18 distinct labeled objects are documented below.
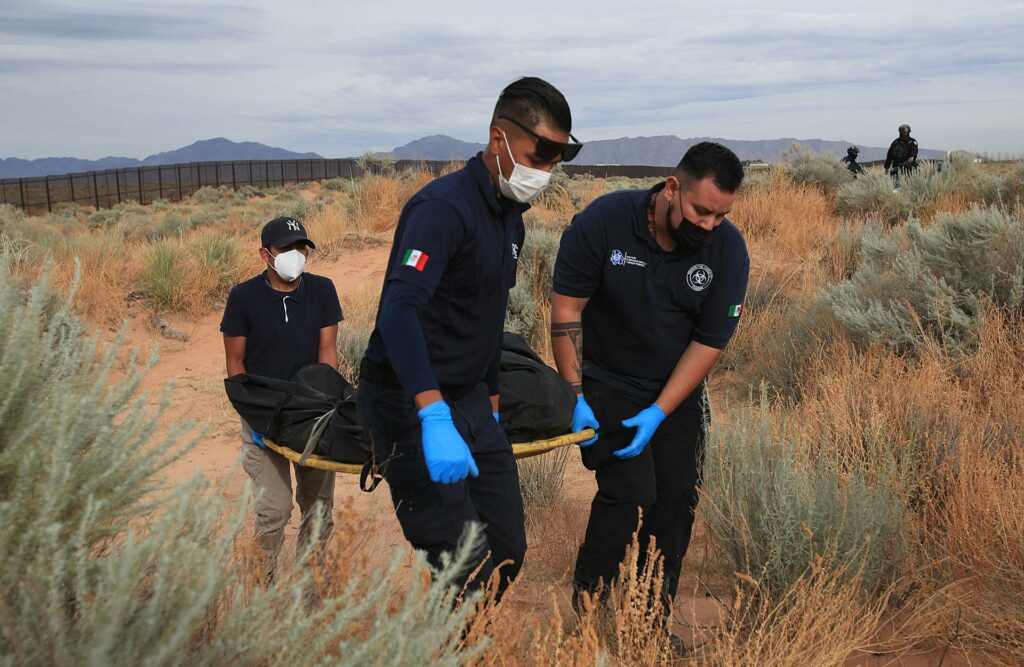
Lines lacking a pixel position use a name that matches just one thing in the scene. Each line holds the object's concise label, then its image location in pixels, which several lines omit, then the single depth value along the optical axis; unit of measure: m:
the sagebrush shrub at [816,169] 15.62
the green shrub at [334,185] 35.89
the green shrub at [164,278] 9.55
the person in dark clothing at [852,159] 19.06
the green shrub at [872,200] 11.92
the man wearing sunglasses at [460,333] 2.46
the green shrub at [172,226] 16.52
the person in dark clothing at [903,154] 15.71
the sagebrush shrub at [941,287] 5.90
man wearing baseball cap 3.88
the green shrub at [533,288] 8.20
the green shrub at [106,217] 29.54
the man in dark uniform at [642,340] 3.43
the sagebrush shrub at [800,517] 3.53
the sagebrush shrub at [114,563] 1.39
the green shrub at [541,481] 5.33
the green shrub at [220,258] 10.19
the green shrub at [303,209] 16.29
